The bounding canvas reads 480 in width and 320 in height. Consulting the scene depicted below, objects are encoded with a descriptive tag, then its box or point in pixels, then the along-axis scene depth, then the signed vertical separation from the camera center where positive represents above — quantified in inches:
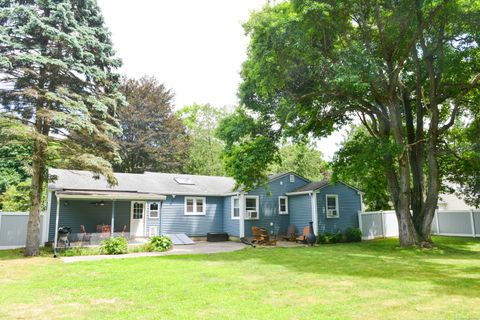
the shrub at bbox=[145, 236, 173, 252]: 592.1 -60.4
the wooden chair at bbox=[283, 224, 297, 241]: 761.7 -57.6
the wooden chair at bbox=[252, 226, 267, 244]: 680.4 -57.4
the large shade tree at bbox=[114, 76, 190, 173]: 1240.8 +302.5
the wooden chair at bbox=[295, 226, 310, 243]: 703.1 -59.8
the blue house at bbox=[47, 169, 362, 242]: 721.6 +6.8
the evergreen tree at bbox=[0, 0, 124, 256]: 496.1 +205.7
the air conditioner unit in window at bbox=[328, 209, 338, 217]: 793.7 -11.7
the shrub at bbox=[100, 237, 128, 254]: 553.0 -58.8
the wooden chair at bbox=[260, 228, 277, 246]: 678.7 -66.7
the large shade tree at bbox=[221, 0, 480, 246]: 517.4 +233.5
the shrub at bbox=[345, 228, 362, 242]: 767.1 -62.0
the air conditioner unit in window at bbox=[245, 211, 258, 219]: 787.6 -13.9
